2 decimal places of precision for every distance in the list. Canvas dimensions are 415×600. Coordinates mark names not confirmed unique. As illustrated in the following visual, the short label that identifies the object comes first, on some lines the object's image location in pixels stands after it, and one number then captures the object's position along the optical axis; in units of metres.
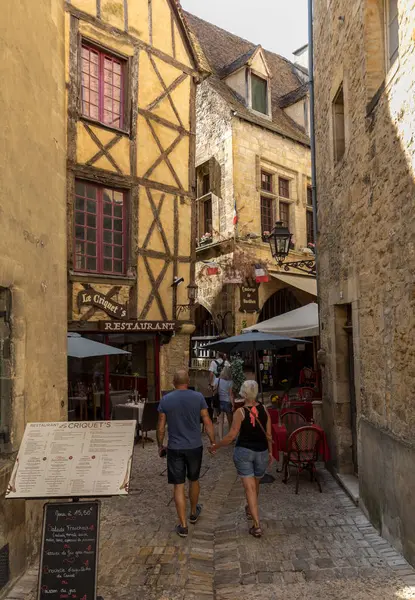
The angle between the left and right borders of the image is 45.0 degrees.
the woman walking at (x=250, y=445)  4.57
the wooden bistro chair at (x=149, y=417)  7.89
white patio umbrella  9.58
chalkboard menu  2.99
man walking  4.60
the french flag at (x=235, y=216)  12.90
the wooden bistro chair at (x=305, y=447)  5.78
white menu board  3.05
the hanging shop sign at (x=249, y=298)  12.81
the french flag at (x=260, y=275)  12.45
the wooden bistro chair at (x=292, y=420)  6.62
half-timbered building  9.28
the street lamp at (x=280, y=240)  8.86
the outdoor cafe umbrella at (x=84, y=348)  7.48
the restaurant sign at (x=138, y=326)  9.39
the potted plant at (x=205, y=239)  13.93
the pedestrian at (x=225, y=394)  8.77
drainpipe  7.93
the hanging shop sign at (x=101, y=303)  9.16
